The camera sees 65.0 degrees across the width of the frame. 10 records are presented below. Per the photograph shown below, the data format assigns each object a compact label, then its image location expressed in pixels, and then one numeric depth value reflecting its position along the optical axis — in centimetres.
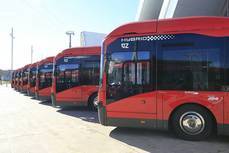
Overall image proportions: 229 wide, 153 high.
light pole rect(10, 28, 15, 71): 3719
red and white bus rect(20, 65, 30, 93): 1607
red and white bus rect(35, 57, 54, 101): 1100
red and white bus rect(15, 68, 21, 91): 1887
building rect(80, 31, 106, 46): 2877
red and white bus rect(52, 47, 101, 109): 831
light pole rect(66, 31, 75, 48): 2712
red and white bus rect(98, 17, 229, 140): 452
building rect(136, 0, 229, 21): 1005
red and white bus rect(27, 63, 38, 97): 1373
